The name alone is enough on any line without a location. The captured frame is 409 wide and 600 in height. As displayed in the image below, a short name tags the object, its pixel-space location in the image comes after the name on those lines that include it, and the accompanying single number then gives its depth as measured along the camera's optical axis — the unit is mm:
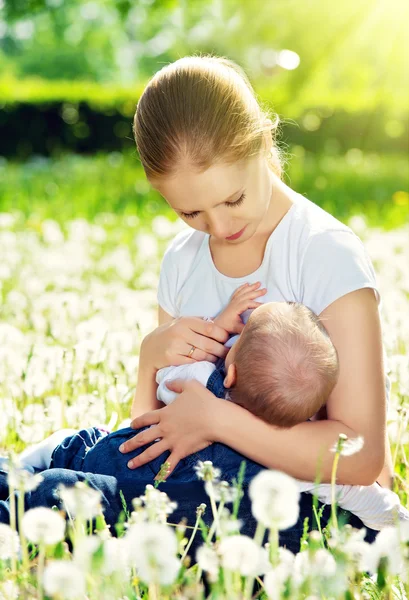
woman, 1801
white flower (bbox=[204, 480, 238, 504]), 1470
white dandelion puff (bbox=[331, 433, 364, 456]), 1474
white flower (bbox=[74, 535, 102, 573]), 1372
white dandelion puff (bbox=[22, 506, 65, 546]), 1415
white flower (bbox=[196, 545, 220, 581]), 1413
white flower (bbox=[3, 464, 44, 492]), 1432
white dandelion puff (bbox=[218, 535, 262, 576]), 1404
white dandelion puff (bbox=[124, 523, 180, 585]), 1350
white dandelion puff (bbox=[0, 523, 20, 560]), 1531
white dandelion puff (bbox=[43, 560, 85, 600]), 1335
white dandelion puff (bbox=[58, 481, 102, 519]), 1382
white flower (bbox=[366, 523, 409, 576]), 1436
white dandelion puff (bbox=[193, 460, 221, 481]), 1467
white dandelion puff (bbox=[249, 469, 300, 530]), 1402
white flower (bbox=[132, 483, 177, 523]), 1472
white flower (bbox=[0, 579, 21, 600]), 1511
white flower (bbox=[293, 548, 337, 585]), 1369
